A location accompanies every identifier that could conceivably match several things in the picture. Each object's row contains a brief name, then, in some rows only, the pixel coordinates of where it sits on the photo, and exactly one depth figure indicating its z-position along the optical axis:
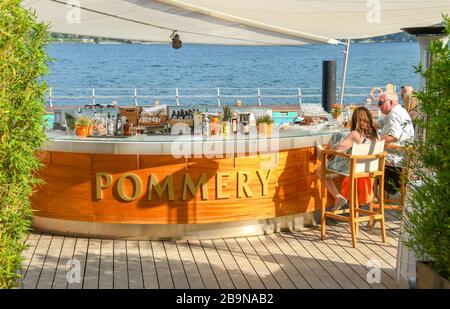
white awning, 7.12
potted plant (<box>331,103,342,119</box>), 9.05
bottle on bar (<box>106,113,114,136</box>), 7.81
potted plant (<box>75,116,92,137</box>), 7.71
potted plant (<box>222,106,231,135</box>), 7.87
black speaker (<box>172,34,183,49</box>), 9.31
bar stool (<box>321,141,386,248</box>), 7.39
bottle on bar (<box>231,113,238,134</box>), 7.95
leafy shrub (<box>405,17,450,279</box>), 4.04
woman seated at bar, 7.71
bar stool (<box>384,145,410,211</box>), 8.09
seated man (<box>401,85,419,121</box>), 9.66
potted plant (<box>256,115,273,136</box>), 7.88
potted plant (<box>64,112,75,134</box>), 7.97
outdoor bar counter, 7.48
